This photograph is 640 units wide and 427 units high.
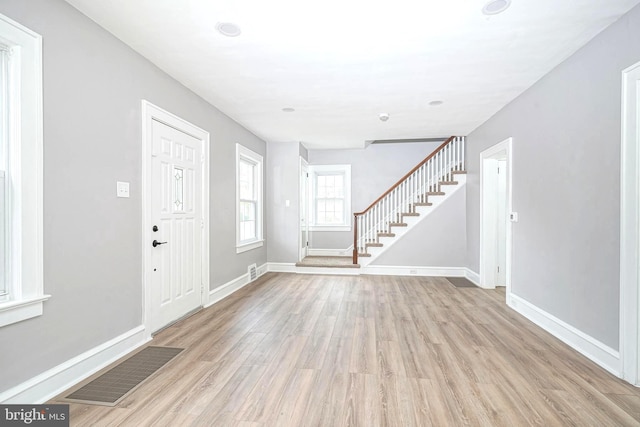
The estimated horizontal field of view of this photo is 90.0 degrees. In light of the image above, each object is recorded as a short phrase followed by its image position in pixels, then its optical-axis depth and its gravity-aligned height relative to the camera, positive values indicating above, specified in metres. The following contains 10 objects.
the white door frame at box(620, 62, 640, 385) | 2.24 -0.13
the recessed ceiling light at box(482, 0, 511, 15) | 2.17 +1.41
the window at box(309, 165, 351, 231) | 7.62 +0.30
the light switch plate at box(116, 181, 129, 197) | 2.69 +0.17
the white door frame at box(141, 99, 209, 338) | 2.97 +0.15
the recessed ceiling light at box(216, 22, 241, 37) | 2.43 +1.40
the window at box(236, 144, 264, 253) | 5.21 +0.18
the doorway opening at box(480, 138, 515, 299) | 5.07 -0.08
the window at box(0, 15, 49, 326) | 1.87 +0.23
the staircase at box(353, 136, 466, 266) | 6.18 +0.19
